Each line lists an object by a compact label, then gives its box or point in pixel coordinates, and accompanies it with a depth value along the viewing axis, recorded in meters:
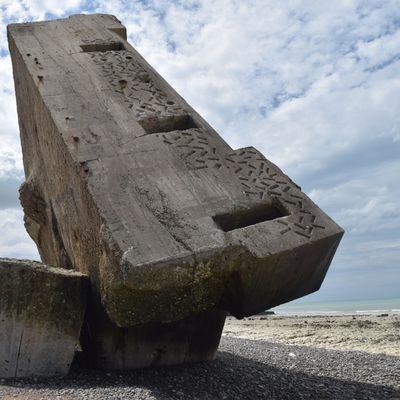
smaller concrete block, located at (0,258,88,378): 3.83
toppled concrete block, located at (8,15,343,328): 3.42
